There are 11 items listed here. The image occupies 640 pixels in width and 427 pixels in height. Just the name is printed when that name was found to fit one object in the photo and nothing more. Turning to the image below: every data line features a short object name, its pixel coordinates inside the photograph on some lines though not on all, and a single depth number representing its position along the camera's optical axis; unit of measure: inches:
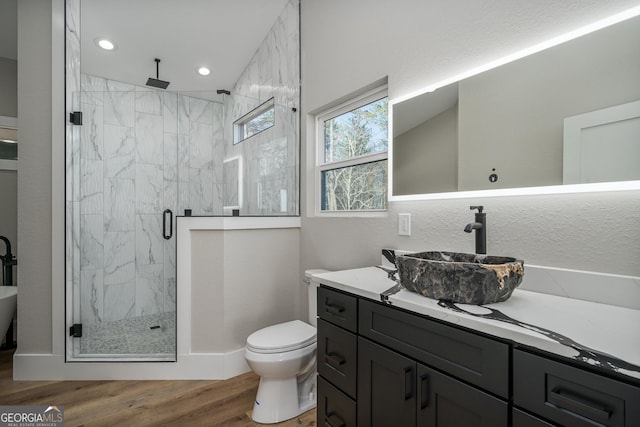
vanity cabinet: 25.5
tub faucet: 110.7
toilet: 66.7
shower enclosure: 90.6
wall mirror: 37.8
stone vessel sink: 36.6
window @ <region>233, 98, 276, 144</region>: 107.3
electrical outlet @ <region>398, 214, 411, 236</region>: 63.9
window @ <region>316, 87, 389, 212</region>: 76.3
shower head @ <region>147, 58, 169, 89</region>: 137.3
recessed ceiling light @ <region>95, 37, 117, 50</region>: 115.1
